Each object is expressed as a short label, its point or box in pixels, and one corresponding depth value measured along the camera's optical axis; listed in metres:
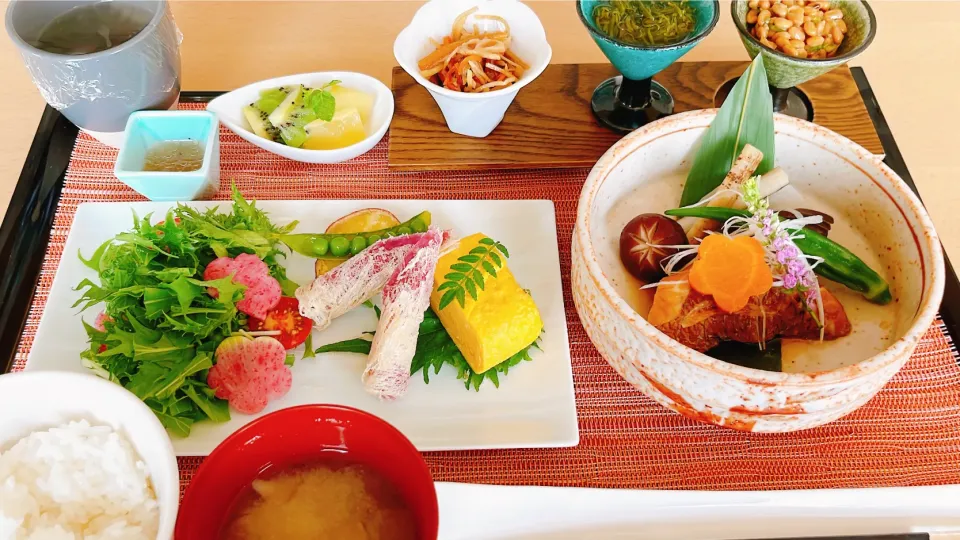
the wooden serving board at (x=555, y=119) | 0.46
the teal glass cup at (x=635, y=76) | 0.43
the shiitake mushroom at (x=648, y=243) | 0.37
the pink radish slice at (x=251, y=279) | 0.39
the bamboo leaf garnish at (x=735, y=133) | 0.40
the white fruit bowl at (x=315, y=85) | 0.45
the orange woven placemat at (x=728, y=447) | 0.36
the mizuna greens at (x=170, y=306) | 0.36
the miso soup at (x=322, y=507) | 0.30
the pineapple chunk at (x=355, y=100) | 0.48
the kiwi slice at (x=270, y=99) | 0.47
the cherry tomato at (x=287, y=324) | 0.39
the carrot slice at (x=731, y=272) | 0.35
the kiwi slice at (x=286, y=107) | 0.46
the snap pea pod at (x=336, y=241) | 0.41
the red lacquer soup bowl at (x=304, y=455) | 0.29
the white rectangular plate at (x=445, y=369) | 0.36
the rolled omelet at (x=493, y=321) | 0.37
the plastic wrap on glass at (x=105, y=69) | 0.42
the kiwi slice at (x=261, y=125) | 0.46
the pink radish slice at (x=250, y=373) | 0.37
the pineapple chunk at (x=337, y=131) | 0.46
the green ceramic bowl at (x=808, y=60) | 0.43
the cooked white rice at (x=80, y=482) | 0.30
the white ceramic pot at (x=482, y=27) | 0.45
